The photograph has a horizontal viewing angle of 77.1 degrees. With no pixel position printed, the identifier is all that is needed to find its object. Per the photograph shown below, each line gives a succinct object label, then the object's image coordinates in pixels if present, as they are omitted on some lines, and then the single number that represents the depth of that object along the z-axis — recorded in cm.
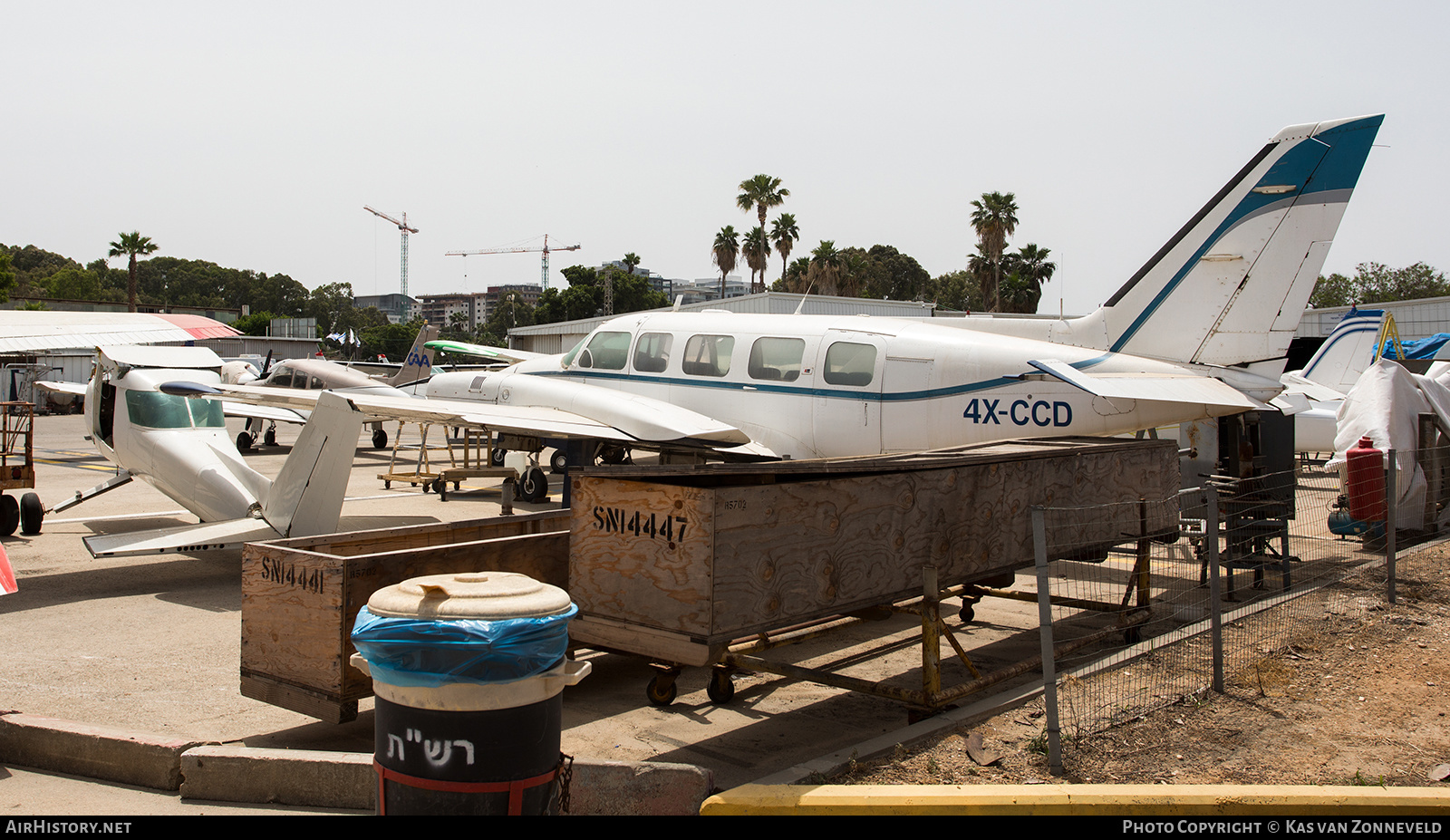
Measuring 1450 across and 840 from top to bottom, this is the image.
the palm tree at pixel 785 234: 6938
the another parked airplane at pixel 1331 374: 2023
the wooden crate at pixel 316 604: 540
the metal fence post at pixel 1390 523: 878
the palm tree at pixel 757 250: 6979
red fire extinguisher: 1151
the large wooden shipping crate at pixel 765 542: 487
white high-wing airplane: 943
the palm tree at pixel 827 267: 6456
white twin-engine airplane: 970
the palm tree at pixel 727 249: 7300
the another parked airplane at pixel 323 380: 2080
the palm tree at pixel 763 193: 6875
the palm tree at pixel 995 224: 6166
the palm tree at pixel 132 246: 7806
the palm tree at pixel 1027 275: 6103
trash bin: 316
